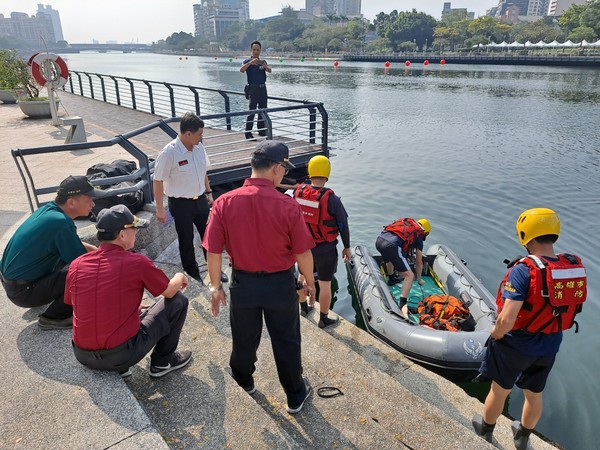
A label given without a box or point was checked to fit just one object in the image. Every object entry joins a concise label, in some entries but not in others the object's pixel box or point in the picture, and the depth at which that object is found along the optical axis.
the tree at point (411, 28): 124.94
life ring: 11.89
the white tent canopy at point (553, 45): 80.94
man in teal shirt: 3.50
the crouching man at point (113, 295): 2.88
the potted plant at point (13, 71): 16.69
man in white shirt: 4.71
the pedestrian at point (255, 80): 10.02
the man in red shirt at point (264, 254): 2.86
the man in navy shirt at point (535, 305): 3.00
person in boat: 6.70
